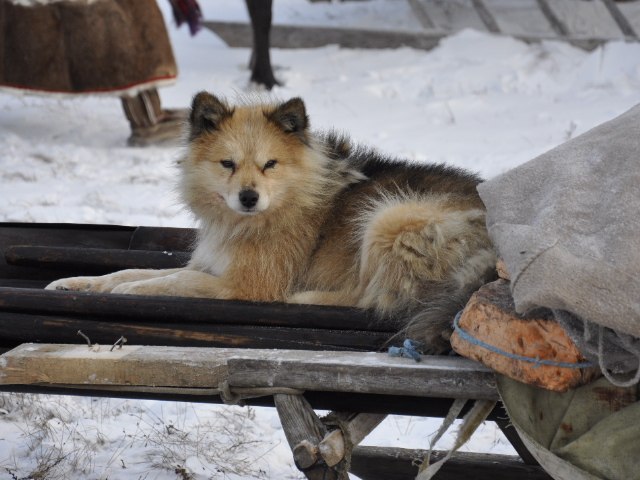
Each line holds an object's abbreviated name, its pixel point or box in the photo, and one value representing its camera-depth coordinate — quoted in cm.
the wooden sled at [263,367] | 486
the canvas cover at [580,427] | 417
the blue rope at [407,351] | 499
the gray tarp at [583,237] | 411
